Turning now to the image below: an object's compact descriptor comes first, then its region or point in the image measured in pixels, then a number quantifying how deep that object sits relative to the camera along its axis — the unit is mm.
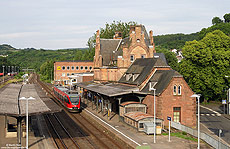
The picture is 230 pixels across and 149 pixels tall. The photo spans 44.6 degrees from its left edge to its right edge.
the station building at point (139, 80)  39812
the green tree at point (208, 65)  62094
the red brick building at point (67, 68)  123944
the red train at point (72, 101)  50781
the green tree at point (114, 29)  114938
